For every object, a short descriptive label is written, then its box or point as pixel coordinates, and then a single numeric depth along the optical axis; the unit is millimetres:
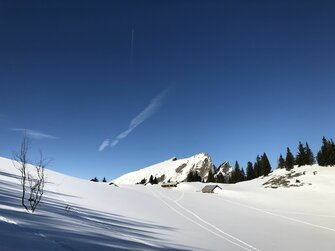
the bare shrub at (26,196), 11789
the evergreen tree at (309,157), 97625
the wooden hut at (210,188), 66625
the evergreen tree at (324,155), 88756
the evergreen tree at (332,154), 88625
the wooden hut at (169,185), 83562
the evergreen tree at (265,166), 104125
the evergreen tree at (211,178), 121538
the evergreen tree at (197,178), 123375
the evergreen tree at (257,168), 110125
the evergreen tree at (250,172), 112625
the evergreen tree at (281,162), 115475
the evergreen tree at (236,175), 118631
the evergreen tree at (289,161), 97250
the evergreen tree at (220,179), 119100
